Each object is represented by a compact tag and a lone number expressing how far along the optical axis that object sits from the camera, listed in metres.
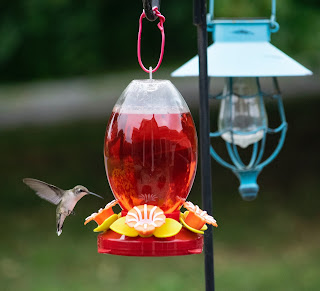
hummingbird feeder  5.00
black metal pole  5.71
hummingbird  6.24
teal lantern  7.77
